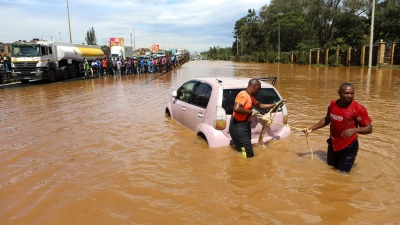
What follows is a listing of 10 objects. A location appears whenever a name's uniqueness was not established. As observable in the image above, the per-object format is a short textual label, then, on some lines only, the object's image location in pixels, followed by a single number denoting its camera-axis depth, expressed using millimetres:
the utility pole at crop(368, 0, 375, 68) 28825
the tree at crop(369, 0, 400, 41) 39056
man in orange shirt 4668
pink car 5219
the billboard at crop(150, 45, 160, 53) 131500
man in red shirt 3918
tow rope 5152
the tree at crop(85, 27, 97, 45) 107600
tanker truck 20484
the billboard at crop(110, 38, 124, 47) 82038
